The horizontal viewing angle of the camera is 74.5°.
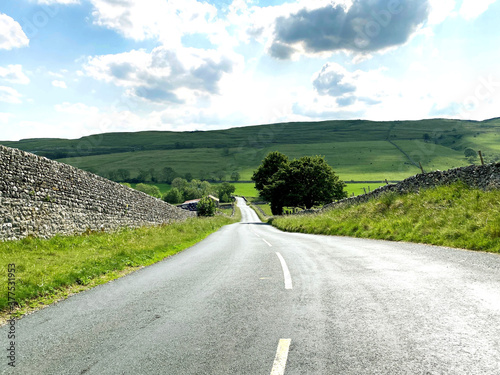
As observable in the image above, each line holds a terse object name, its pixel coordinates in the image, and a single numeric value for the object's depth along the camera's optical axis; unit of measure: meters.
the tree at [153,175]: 149.00
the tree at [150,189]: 121.65
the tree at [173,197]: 119.94
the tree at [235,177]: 154.43
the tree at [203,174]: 158.12
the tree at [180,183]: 134.25
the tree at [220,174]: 157.81
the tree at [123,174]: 139.82
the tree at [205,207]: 63.02
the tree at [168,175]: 149.12
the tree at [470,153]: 133.00
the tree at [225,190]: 129.50
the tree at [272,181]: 57.12
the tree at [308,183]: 54.50
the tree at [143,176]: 143.00
